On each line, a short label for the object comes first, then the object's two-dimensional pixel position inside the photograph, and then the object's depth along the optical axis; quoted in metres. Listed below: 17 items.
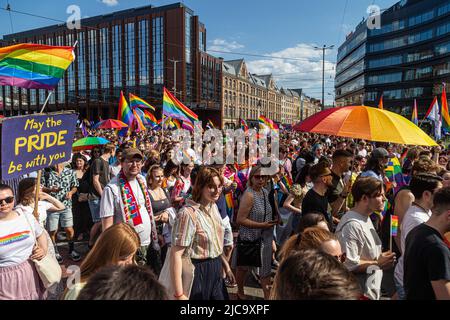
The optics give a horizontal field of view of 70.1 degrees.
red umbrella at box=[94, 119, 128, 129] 12.00
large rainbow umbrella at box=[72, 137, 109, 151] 7.38
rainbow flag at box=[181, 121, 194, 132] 12.16
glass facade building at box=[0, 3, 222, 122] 55.19
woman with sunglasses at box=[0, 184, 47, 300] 2.47
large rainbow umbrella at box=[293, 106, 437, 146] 3.38
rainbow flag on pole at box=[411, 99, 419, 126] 13.57
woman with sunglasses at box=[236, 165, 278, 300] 3.72
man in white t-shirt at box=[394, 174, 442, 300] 2.77
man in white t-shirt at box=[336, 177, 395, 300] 2.48
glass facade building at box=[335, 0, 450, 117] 48.88
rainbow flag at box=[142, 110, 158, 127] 15.08
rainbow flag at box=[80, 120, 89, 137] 16.69
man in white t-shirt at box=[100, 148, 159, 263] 3.07
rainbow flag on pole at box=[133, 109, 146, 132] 12.66
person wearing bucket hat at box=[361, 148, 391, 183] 4.99
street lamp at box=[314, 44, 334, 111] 29.81
